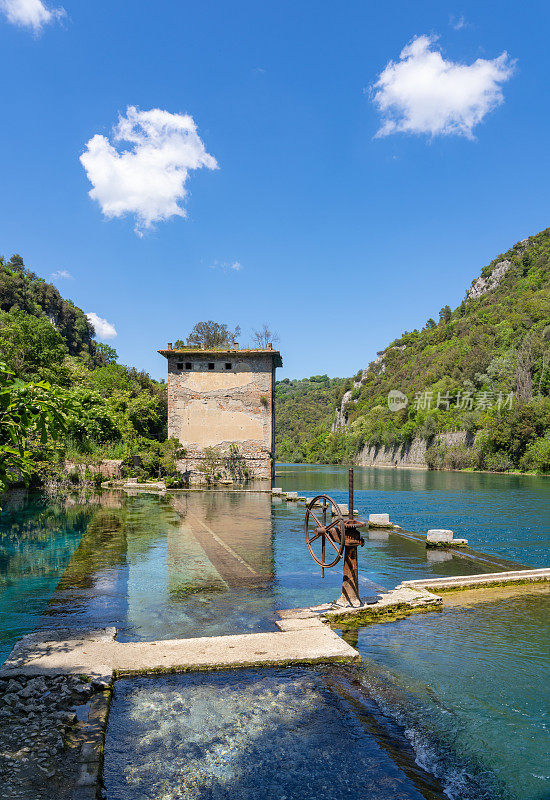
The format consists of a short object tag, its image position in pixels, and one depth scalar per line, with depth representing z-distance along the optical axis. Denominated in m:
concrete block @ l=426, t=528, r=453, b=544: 12.68
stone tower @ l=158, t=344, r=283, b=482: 27.19
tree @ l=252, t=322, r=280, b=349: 34.06
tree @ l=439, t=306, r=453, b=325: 127.64
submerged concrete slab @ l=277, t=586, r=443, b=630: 6.65
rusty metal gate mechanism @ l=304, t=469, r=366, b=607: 6.84
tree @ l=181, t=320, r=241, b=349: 46.65
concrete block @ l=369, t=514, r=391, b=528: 15.57
